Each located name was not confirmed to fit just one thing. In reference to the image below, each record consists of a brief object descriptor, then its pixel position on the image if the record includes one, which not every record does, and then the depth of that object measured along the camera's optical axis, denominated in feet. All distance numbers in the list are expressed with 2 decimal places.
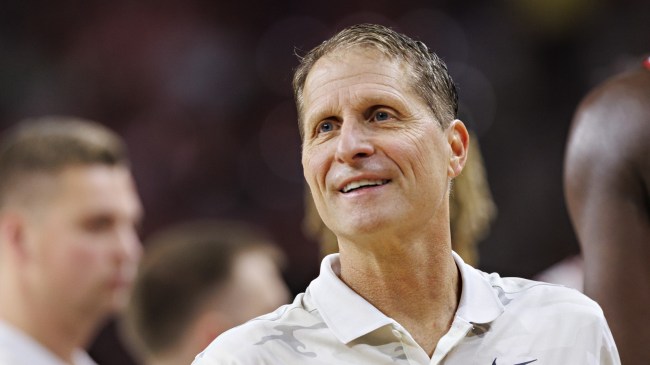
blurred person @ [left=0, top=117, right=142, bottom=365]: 27.68
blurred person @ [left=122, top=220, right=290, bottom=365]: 30.58
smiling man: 14.51
